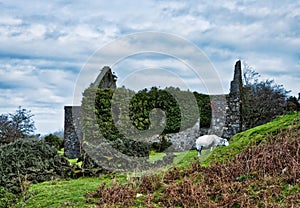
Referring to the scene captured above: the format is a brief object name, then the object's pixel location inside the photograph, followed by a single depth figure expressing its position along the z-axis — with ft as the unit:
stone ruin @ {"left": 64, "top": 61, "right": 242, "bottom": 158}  52.85
